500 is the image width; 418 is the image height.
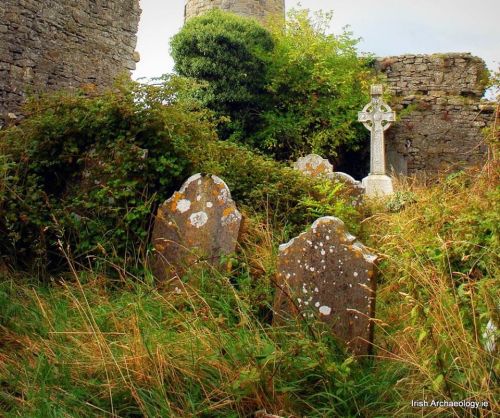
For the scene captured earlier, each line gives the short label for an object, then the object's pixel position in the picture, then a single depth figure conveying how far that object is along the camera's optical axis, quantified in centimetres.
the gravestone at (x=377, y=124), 1118
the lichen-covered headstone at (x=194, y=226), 403
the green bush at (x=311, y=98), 1365
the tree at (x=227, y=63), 1309
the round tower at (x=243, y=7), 1636
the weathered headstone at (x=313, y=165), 770
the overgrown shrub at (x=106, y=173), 444
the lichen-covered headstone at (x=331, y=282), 313
